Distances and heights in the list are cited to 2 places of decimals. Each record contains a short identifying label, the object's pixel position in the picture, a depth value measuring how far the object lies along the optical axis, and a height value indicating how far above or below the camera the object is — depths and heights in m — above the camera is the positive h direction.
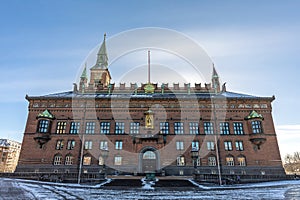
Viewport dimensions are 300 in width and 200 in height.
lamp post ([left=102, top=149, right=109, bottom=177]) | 33.12 +2.00
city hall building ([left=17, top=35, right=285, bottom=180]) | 37.25 +5.76
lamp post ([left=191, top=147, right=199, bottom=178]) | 30.89 +1.84
